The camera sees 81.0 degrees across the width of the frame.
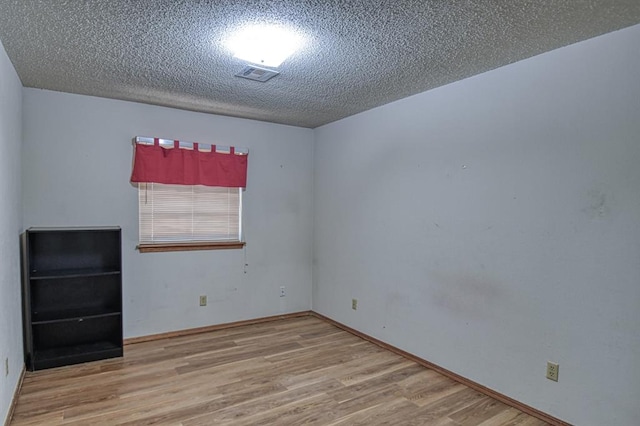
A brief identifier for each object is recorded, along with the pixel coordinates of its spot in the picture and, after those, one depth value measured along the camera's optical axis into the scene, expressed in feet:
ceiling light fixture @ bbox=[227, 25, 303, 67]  6.89
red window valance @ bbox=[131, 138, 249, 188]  11.99
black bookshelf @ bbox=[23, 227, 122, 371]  10.06
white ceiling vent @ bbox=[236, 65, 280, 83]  8.80
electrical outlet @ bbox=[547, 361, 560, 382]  7.75
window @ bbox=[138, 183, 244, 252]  12.35
